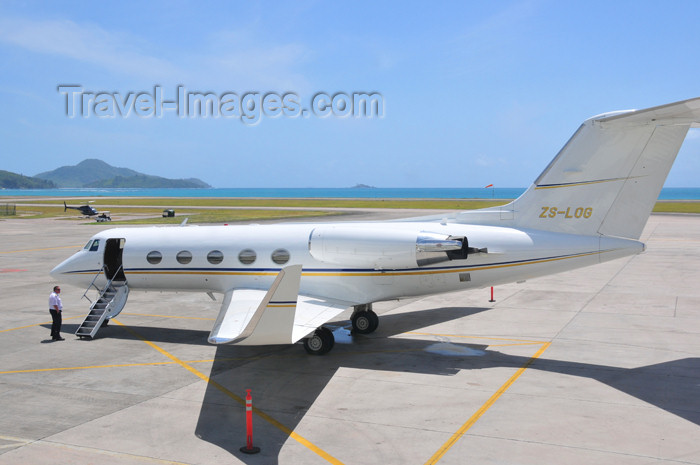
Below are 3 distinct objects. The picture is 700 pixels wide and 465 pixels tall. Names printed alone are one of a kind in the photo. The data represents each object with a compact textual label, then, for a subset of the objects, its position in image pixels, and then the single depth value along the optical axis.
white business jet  13.14
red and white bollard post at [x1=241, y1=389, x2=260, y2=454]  8.91
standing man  15.70
